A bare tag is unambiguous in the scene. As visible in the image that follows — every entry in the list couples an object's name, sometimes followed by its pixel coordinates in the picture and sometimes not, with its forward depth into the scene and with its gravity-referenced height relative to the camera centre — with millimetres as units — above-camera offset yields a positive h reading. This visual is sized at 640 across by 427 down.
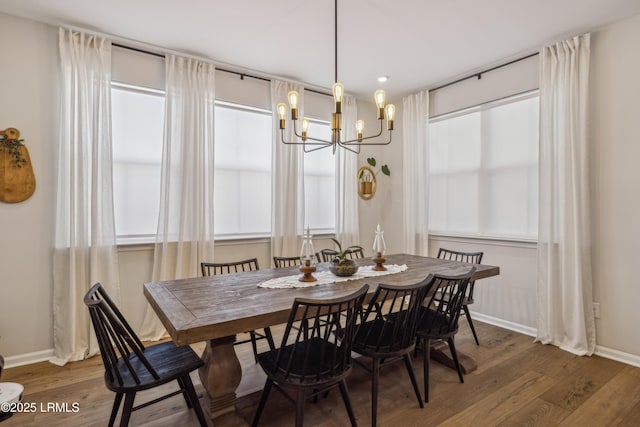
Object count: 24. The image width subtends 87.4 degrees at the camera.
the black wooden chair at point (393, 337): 1921 -784
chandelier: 2260 +753
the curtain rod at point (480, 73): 3396 +1598
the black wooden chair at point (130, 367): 1583 -809
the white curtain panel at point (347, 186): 4473 +378
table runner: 2264 -470
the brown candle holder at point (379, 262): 2752 -396
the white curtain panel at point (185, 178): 3260 +355
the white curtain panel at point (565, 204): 2918 +97
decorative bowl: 2479 -401
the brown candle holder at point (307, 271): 2361 -406
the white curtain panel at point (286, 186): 3885 +329
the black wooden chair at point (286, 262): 3023 -463
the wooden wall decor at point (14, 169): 2643 +356
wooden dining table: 1603 -506
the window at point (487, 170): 3459 +505
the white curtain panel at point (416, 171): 4324 +564
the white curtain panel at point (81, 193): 2834 +176
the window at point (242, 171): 3729 +490
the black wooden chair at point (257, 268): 2558 -535
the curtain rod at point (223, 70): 3148 +1566
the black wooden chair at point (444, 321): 2201 -764
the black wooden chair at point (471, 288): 2965 -661
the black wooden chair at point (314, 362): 1631 -809
